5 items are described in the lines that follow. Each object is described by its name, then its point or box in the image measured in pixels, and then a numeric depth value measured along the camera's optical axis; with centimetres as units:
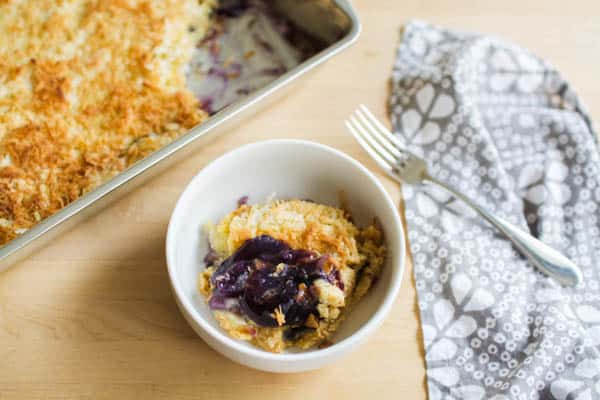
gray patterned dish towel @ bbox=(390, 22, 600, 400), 76
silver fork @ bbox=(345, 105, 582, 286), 78
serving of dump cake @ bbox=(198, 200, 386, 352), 72
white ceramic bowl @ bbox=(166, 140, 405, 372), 71
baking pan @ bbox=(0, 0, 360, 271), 74
